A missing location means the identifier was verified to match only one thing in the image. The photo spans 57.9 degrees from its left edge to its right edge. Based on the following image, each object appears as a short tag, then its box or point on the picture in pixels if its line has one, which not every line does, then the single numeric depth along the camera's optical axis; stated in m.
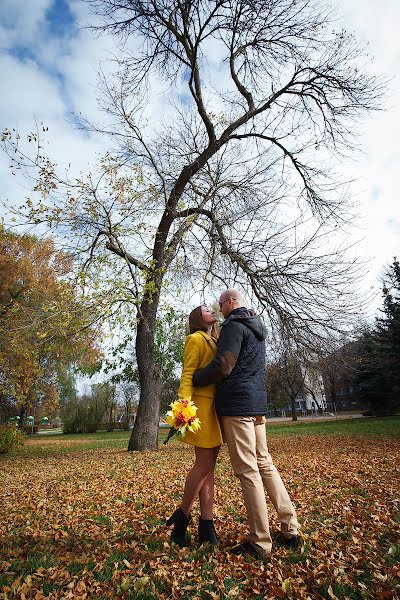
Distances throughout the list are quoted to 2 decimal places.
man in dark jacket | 2.67
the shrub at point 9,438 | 11.48
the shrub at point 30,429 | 36.55
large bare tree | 8.13
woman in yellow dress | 2.85
